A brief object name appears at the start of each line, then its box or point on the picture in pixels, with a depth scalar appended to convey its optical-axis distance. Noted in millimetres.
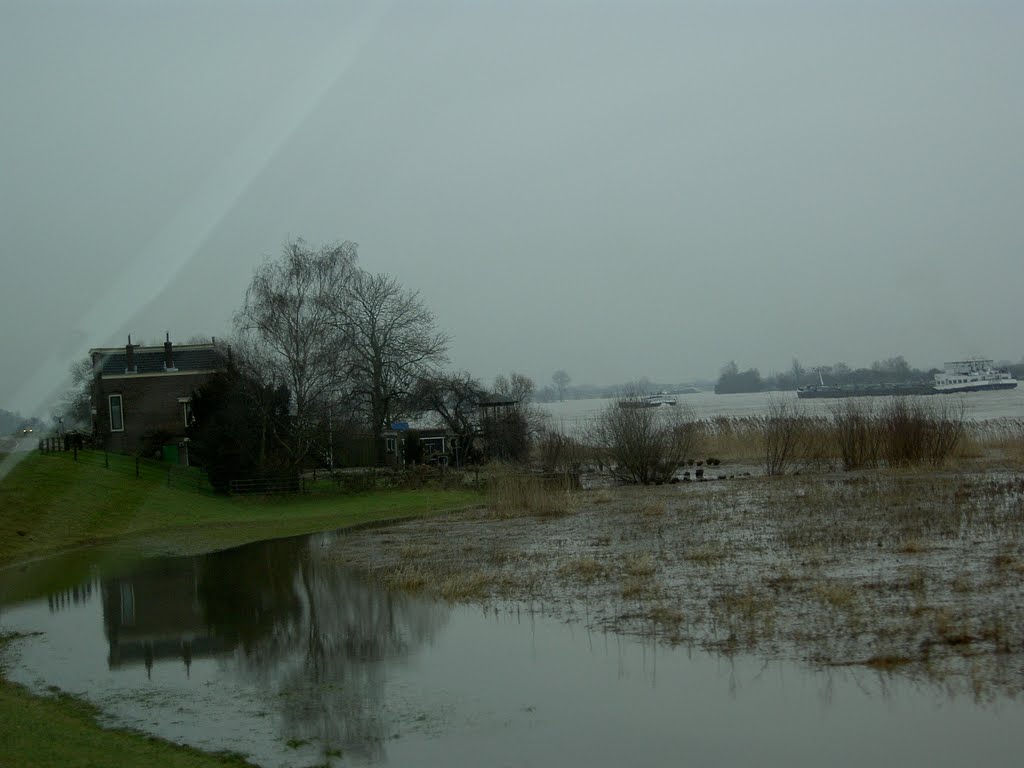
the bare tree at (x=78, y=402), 72400
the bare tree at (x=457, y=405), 53500
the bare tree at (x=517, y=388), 73062
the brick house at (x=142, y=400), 54156
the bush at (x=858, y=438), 40281
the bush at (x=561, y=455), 46928
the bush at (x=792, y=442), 42156
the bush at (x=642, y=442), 42531
